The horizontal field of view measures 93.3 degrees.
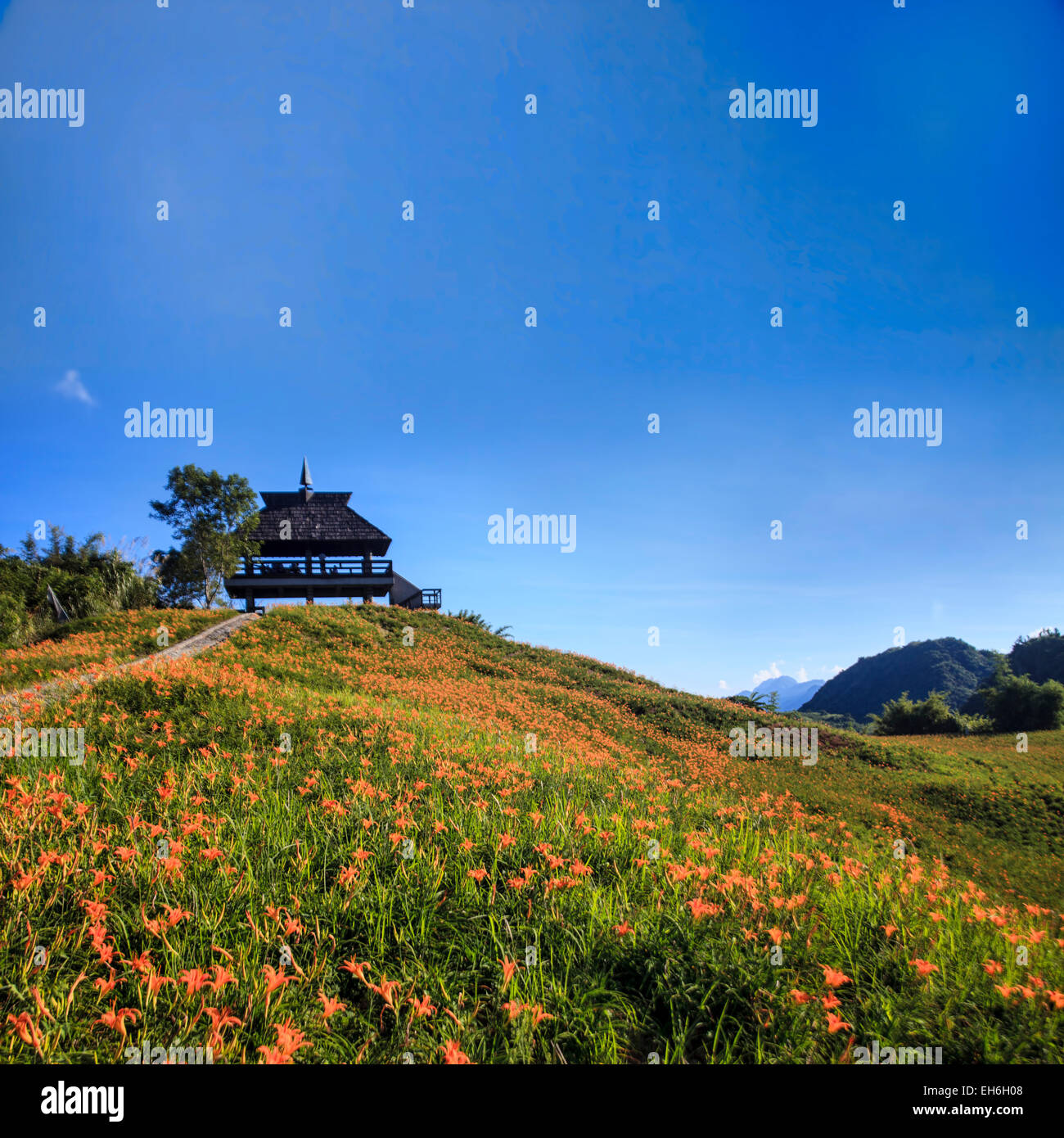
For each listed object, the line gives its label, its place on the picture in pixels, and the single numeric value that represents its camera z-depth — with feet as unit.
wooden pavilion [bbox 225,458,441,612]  102.68
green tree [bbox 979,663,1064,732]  78.08
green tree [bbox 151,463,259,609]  91.40
